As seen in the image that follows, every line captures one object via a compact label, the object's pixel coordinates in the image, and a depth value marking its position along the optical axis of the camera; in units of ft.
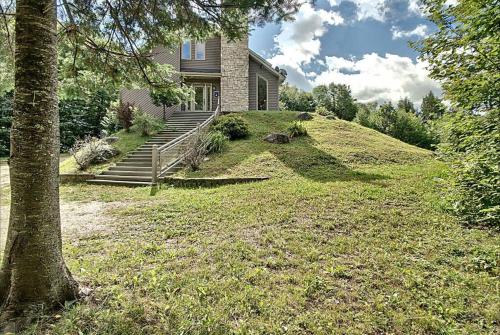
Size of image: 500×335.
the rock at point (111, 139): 46.84
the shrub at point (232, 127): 44.39
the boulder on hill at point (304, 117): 55.42
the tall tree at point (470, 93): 12.96
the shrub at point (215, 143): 39.68
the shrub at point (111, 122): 54.70
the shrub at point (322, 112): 61.36
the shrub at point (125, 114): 51.85
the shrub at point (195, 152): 34.42
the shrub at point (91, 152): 38.55
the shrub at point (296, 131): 45.32
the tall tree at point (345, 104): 113.19
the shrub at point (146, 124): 48.63
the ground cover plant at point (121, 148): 38.32
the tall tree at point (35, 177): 8.42
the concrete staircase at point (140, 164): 33.99
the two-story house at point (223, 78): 61.16
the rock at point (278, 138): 42.47
